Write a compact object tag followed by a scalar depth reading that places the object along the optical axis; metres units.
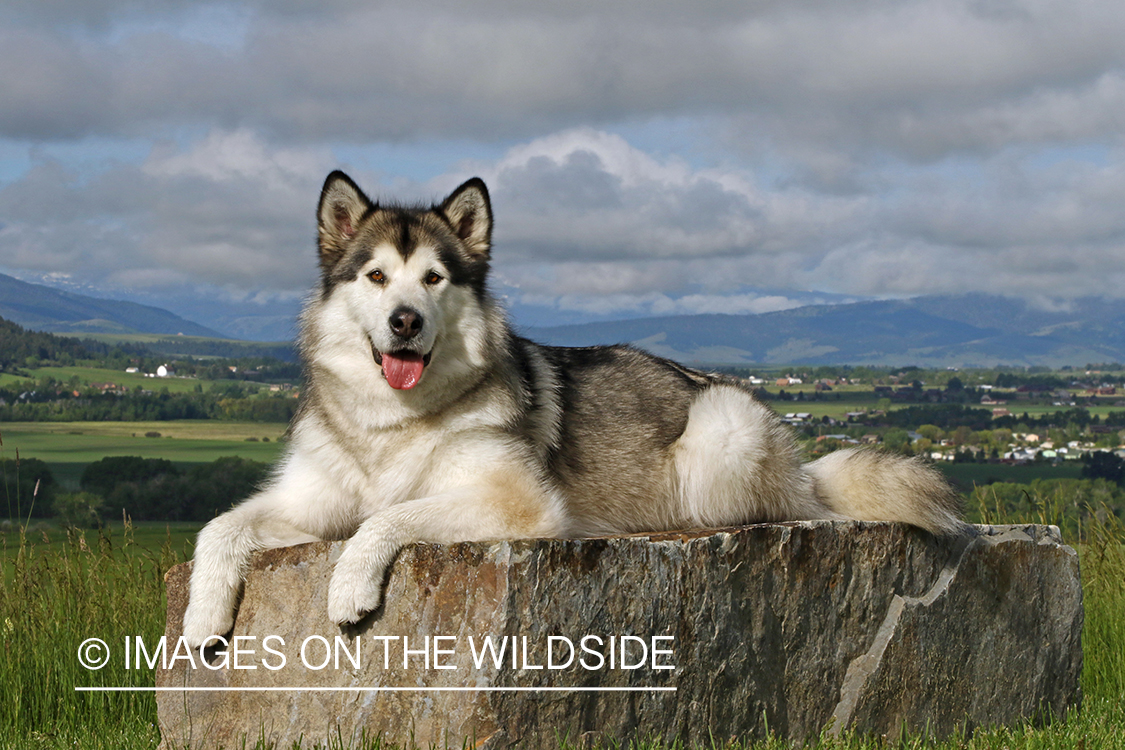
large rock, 4.16
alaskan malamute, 4.38
